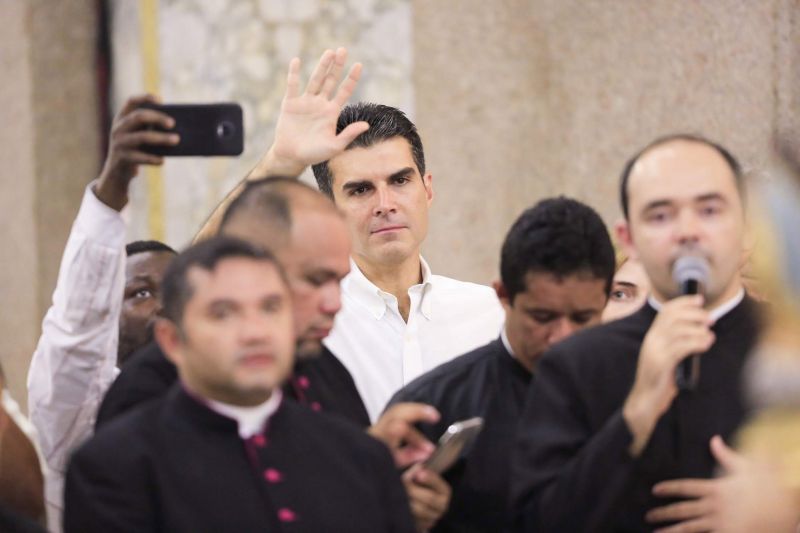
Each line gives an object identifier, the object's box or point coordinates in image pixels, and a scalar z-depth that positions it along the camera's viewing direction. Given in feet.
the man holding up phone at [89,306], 21.02
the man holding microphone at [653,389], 18.06
